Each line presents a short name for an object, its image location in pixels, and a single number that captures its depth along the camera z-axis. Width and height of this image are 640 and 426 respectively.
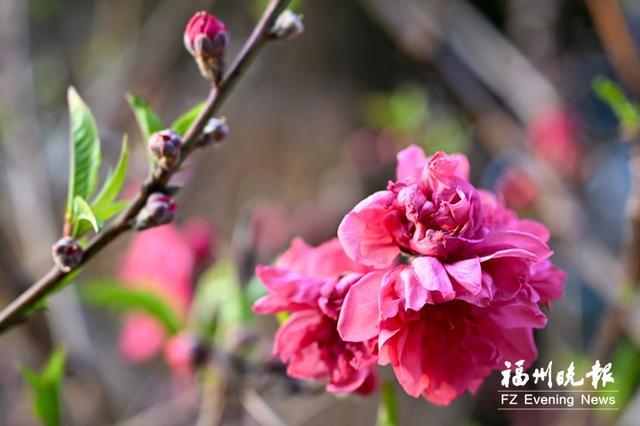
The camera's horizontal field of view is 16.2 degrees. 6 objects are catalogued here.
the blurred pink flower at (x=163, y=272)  0.67
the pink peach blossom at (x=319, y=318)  0.40
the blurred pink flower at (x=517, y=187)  0.95
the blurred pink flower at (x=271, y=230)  0.83
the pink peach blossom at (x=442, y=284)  0.38
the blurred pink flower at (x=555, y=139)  0.97
